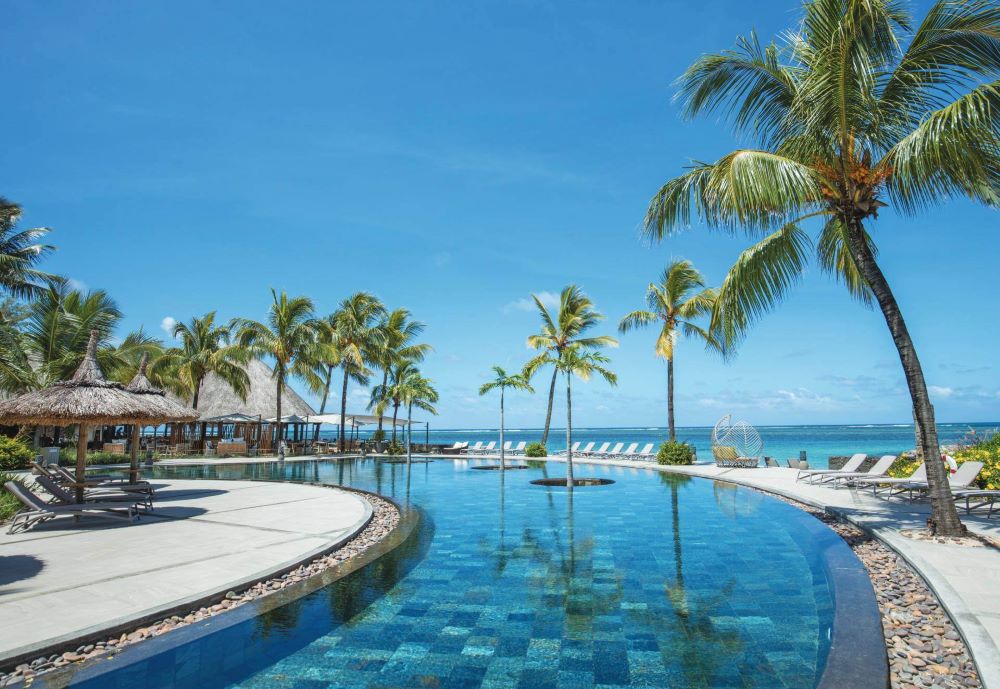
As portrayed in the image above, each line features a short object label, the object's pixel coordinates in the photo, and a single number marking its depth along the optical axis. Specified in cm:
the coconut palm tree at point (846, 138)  660
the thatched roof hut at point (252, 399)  3538
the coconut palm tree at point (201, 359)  2884
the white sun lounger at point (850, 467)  1392
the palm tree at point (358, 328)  3117
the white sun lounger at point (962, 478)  966
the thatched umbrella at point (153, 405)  1177
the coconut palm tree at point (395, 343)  3177
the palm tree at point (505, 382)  2158
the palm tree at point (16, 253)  1661
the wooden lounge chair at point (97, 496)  909
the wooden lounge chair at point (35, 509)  827
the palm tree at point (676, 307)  2175
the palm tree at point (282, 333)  2834
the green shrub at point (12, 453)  1438
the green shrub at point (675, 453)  2148
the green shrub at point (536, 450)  2733
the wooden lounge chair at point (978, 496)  859
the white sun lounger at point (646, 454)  2492
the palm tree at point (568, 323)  2642
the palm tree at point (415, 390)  2747
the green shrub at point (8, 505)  916
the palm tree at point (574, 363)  1590
